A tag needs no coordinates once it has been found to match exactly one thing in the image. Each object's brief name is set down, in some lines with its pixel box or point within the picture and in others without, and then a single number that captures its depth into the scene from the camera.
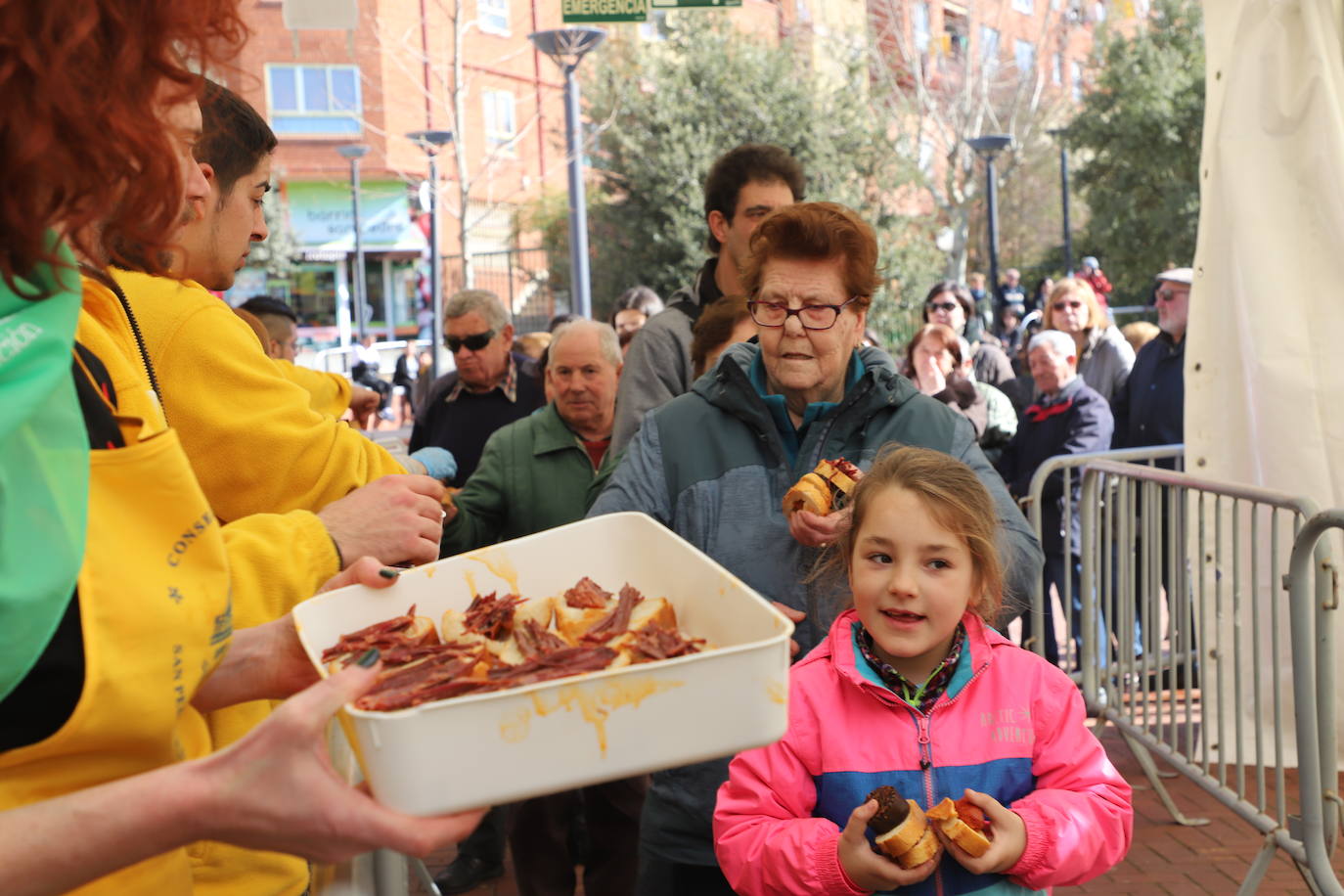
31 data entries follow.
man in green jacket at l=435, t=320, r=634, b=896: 4.63
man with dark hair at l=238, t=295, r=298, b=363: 6.81
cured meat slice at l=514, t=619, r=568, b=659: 1.47
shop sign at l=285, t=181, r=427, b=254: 36.25
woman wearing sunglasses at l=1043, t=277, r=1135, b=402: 8.16
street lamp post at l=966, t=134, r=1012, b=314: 17.50
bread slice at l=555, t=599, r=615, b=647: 1.55
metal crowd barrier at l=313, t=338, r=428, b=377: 25.07
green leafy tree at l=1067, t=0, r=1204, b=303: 26.86
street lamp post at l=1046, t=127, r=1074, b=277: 26.64
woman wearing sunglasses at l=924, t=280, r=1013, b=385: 8.45
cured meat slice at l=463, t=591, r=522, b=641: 1.61
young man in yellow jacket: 1.77
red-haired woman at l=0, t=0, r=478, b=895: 1.08
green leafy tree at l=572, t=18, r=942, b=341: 24.23
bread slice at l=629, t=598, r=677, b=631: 1.57
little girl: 2.22
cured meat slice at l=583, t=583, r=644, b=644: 1.49
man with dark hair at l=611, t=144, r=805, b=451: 4.48
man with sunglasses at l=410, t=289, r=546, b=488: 6.57
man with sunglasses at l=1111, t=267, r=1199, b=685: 7.03
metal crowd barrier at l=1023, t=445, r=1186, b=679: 5.71
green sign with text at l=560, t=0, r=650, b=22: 7.22
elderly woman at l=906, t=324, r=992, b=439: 7.32
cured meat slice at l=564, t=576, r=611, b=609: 1.66
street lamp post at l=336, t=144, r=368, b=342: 29.47
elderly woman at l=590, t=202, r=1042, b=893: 2.84
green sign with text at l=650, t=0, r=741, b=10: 7.51
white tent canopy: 4.54
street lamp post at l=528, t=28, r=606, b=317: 11.70
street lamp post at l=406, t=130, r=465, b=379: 17.85
